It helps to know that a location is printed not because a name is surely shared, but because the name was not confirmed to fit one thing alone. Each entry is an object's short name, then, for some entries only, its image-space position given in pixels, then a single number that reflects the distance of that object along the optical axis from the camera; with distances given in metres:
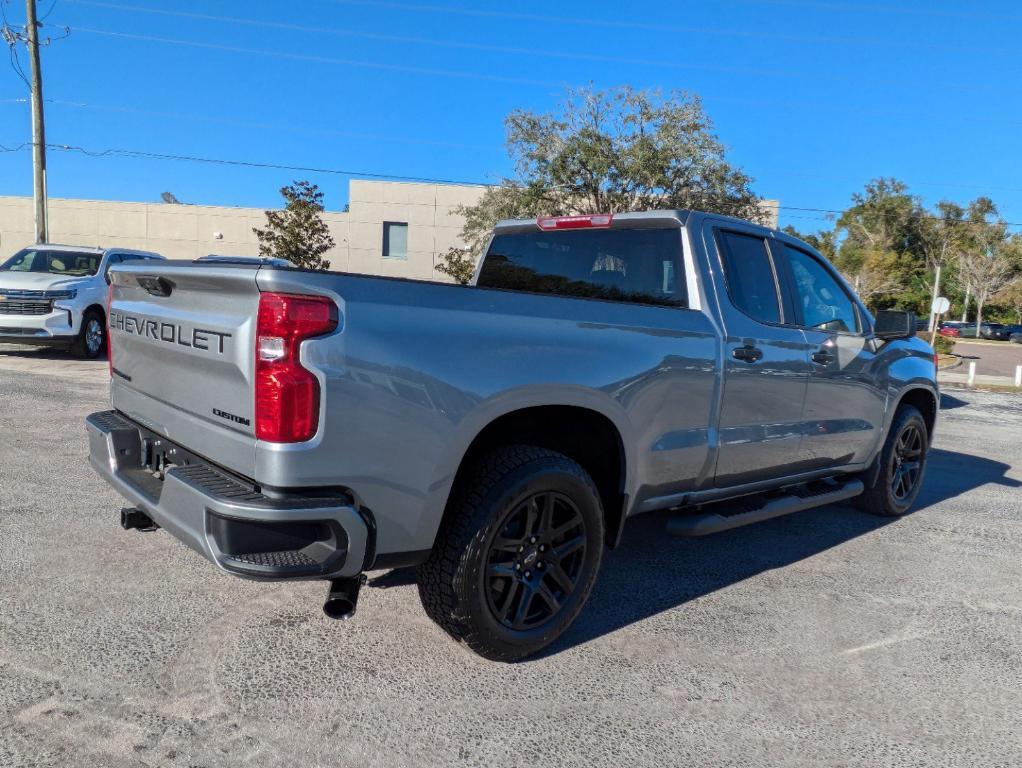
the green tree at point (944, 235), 65.87
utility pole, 19.47
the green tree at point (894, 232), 60.72
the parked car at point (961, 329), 64.06
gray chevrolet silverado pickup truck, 2.39
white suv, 11.53
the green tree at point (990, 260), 61.44
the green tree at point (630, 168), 23.22
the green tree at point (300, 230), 27.25
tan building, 34.62
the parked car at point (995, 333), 62.91
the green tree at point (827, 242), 59.36
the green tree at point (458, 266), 28.83
